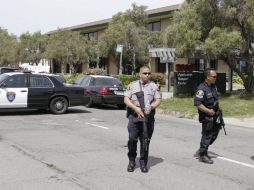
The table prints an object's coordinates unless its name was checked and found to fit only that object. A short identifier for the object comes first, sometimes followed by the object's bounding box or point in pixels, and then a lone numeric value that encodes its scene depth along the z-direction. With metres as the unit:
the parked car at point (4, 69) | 31.02
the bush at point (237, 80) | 35.38
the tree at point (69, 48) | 46.94
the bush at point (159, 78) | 36.03
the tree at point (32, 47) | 59.50
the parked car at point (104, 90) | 20.08
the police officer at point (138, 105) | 7.57
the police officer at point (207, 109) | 8.48
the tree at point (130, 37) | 38.88
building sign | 23.67
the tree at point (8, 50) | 65.94
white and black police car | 16.44
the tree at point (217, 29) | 19.72
